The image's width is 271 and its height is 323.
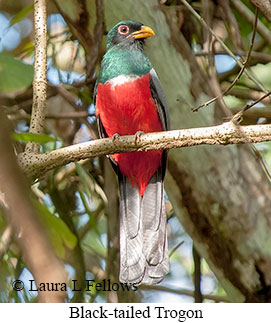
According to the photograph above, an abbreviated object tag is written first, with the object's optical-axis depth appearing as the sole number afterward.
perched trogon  6.29
